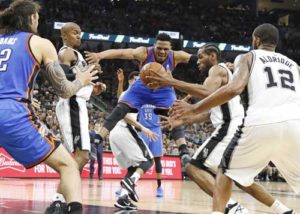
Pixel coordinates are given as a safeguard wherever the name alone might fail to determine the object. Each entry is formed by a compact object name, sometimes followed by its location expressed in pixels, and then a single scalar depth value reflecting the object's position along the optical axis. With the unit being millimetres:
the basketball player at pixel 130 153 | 11819
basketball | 9270
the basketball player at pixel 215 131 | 9635
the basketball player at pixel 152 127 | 15479
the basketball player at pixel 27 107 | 6780
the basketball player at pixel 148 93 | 12310
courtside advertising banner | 23171
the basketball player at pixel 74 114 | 10764
